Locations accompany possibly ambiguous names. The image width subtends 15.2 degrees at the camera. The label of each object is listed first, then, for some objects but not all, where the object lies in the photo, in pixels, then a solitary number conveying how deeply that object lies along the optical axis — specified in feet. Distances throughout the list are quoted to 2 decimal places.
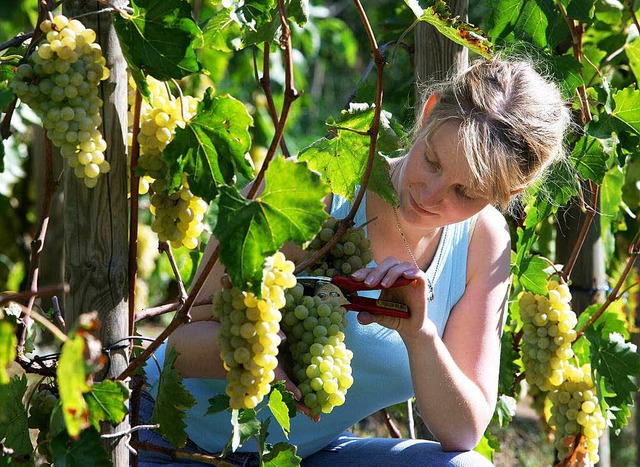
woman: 10.64
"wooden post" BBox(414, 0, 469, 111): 12.04
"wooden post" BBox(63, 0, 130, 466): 9.55
